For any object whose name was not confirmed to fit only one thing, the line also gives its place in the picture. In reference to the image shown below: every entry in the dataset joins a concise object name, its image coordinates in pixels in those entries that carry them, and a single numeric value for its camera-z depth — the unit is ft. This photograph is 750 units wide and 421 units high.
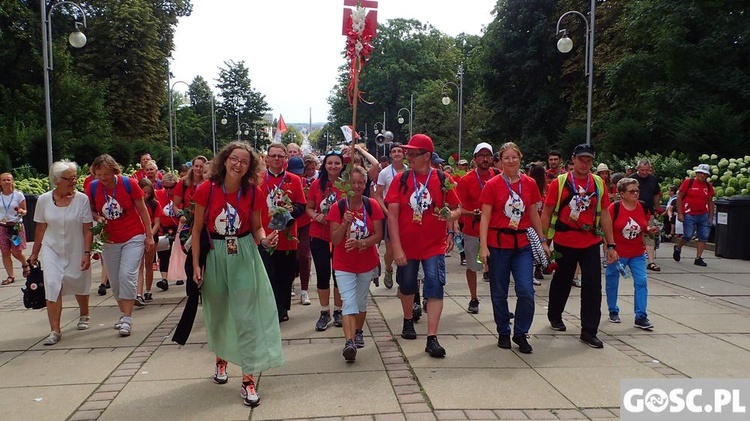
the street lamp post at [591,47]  60.44
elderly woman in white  20.29
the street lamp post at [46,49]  53.36
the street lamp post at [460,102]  113.09
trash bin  39.19
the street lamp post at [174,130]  174.07
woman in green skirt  14.97
